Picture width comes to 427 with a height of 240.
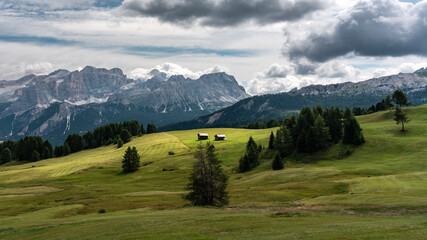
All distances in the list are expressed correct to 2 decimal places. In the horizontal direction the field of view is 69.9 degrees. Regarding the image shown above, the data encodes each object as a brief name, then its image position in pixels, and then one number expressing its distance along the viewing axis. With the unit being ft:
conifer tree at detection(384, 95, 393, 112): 528.83
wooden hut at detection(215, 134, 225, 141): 594.24
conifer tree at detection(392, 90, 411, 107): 473.67
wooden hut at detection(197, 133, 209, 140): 623.77
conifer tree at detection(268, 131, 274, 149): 394.19
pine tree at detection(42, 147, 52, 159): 647.97
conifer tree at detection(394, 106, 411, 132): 377.09
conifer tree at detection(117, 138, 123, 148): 588.13
